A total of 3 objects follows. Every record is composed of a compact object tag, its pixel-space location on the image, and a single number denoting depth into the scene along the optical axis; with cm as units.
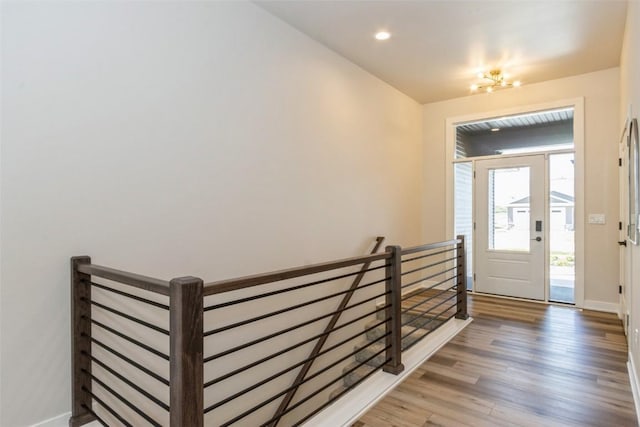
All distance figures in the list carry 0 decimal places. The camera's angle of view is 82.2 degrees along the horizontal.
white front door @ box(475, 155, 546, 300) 498
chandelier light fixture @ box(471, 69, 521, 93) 444
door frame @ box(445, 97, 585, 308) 457
